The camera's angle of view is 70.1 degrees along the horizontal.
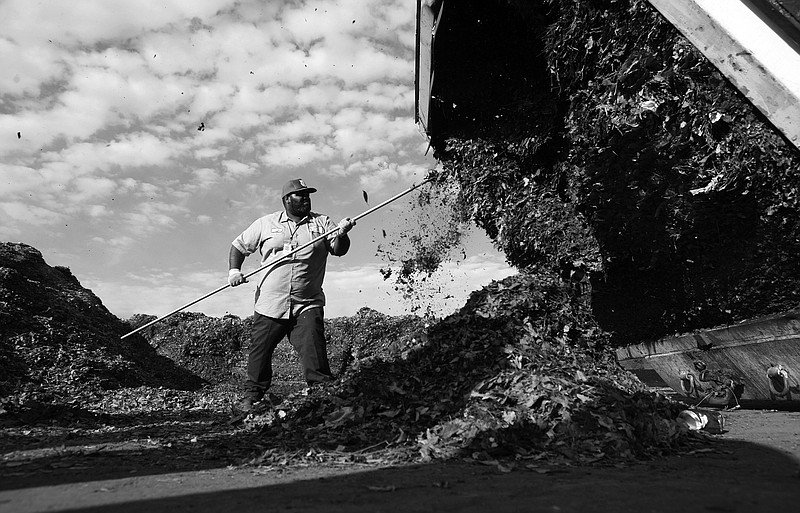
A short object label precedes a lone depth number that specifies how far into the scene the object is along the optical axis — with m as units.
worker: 4.79
